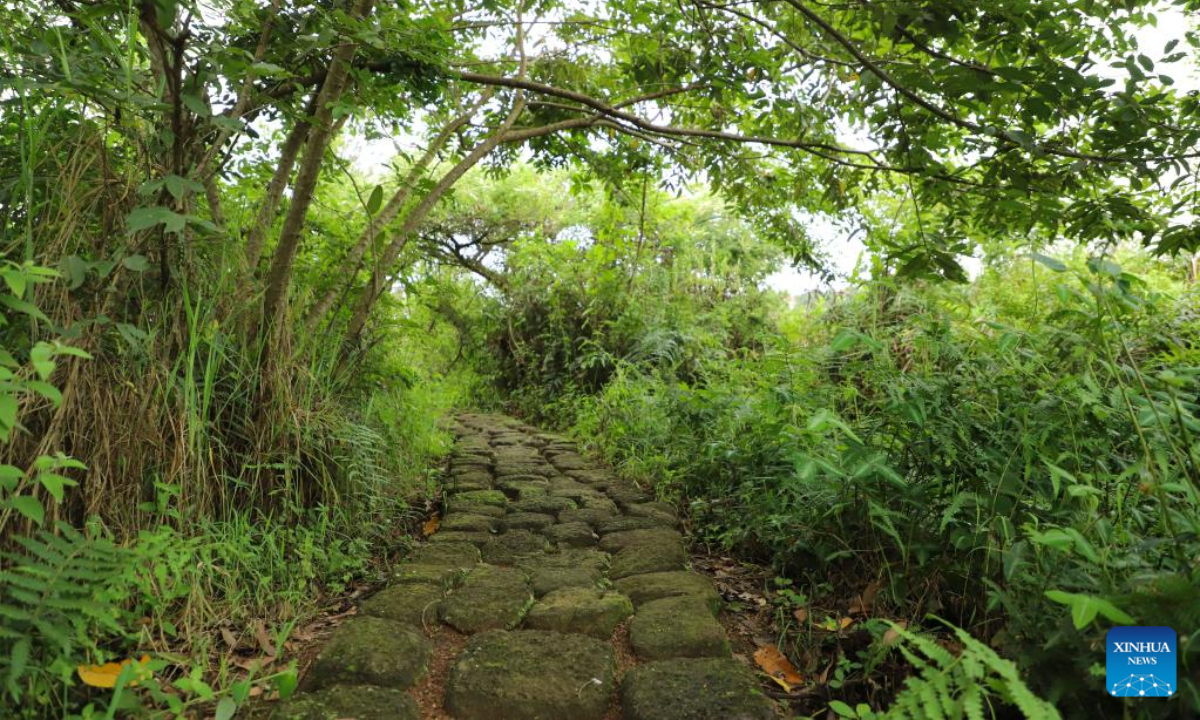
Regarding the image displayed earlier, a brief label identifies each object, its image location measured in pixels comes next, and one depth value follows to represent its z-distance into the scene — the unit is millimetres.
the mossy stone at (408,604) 2385
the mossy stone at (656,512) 3654
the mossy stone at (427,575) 2701
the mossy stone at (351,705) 1743
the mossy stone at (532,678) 1860
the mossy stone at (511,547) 3043
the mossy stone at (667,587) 2565
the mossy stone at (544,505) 3795
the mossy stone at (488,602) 2383
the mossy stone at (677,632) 2170
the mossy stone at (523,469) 4746
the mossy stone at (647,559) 2916
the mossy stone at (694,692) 1781
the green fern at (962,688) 1210
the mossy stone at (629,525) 3496
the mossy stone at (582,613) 2355
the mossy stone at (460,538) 3225
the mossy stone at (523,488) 4138
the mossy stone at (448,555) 2939
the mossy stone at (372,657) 1960
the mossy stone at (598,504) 3862
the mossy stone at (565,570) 2705
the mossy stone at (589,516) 3633
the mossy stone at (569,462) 5068
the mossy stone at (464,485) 4211
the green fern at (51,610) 1529
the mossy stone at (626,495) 4051
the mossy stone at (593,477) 4566
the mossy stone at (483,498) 3922
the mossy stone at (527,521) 3500
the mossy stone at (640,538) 3234
